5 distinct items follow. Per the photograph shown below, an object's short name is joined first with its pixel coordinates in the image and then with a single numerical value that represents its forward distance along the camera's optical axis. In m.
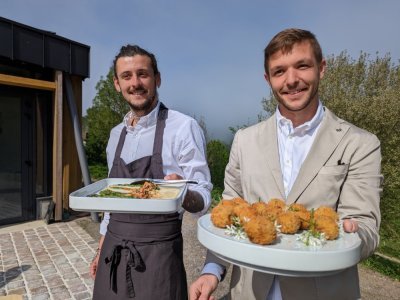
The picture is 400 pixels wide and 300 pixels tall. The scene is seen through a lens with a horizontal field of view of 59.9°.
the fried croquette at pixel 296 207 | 1.26
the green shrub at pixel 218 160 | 12.05
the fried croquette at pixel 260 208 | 1.24
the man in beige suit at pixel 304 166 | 1.36
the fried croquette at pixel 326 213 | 1.19
